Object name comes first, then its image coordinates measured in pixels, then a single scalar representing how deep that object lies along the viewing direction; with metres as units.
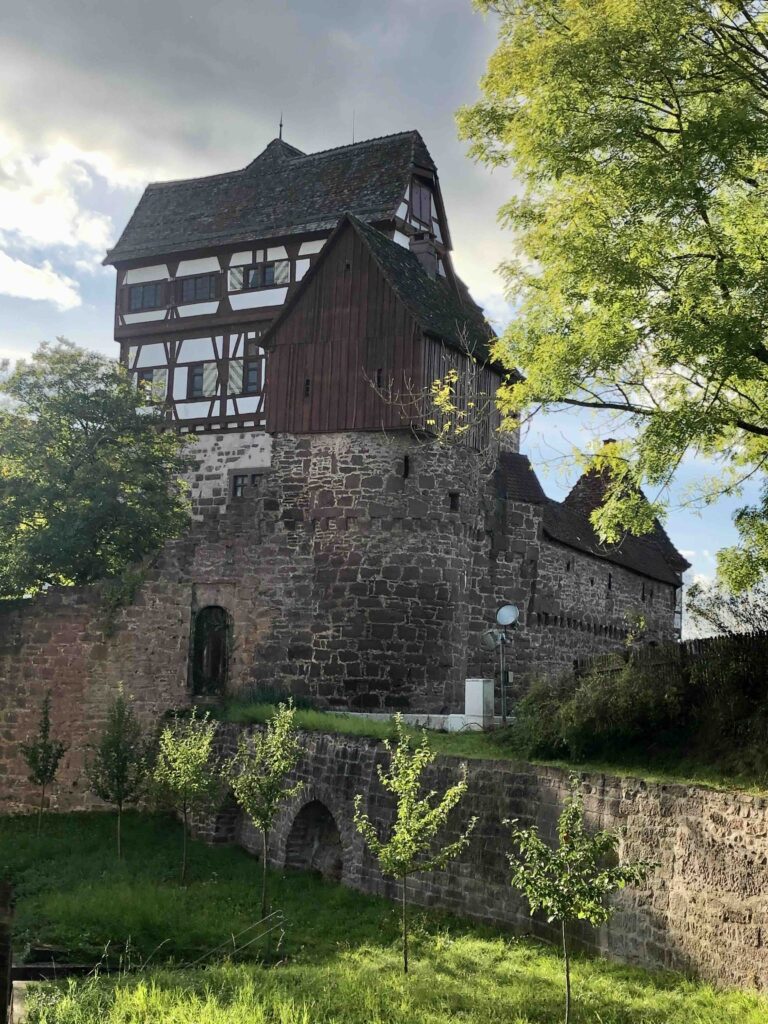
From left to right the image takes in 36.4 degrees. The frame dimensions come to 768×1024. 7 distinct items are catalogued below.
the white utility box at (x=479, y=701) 19.55
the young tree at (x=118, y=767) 20.14
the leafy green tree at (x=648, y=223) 12.15
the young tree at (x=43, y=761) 21.67
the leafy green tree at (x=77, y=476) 25.03
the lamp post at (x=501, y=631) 22.44
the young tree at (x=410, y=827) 12.70
